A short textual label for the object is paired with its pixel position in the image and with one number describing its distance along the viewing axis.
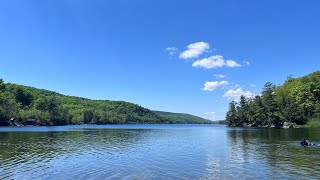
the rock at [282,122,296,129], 105.91
